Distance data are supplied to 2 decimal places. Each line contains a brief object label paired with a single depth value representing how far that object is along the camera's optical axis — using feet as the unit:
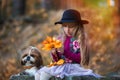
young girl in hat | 22.95
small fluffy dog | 23.26
